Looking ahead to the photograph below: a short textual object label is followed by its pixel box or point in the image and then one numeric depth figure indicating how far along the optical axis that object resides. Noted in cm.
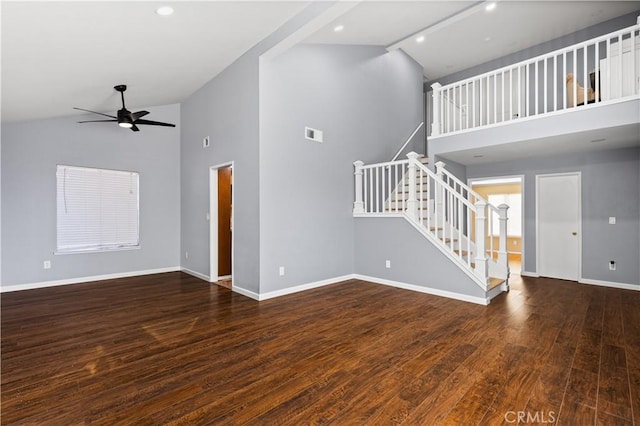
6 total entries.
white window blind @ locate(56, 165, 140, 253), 536
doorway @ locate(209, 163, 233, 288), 561
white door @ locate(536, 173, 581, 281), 567
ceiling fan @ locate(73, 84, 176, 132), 445
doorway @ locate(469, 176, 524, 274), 927
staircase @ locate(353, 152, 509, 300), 427
